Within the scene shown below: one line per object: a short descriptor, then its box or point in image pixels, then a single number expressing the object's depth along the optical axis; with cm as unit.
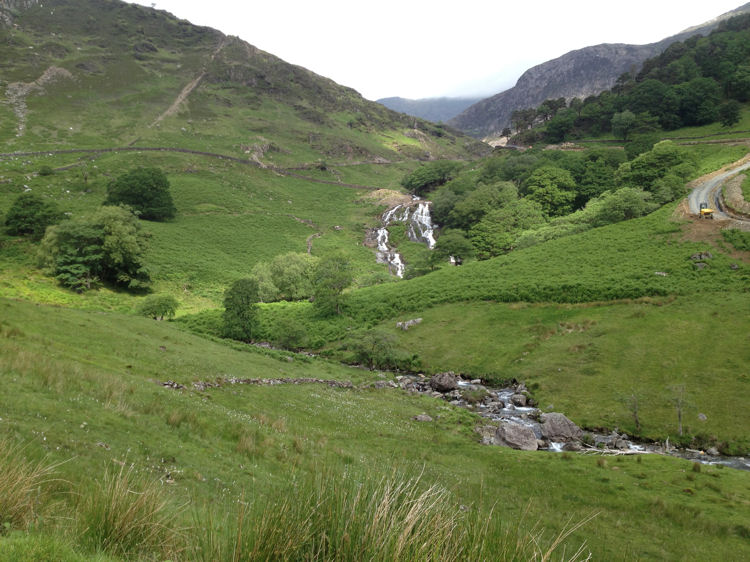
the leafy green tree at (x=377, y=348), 4247
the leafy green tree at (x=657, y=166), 7025
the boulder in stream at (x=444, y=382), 3631
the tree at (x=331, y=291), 5603
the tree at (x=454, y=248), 7381
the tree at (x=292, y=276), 7119
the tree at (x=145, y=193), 8956
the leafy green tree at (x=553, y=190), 8638
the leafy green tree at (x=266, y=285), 6875
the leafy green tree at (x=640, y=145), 9469
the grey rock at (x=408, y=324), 4922
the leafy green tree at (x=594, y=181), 8606
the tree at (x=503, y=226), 7694
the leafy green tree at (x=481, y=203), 9206
